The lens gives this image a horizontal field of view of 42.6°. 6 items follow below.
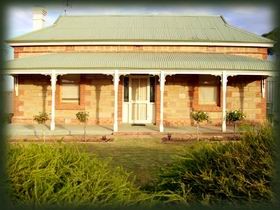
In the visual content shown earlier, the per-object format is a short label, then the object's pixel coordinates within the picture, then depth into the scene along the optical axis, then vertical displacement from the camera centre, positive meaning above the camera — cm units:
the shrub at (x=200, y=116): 1605 -43
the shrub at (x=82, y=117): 1603 -49
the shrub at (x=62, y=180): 376 -88
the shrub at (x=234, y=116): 1652 -42
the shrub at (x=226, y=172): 459 -91
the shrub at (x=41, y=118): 1583 -54
